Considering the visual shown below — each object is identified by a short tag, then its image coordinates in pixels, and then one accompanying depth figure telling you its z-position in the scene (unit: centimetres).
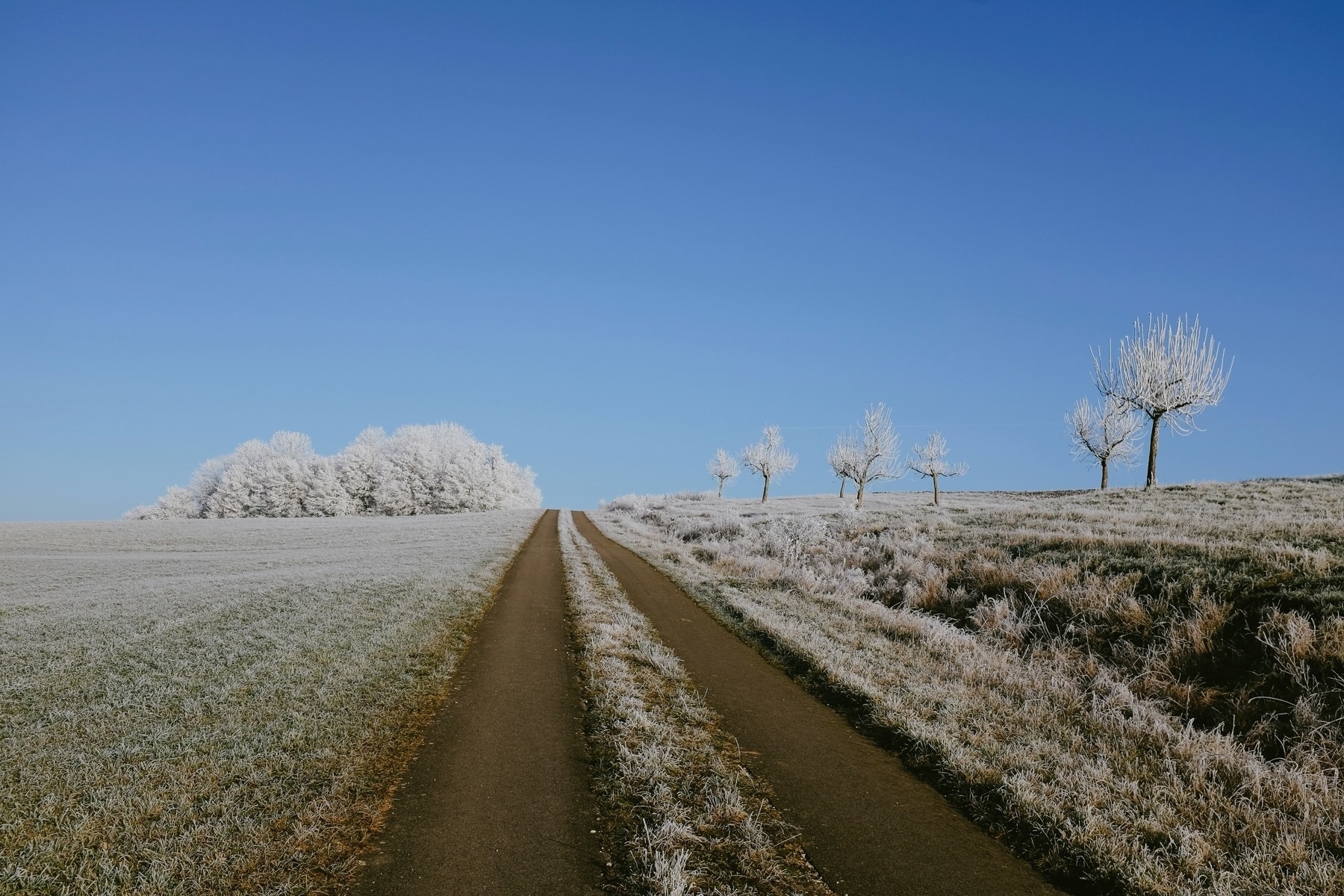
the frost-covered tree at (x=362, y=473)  8975
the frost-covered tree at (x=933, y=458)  6950
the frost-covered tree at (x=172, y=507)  9650
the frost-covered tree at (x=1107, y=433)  5791
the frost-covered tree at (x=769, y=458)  8150
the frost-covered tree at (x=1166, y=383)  4478
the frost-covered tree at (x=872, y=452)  6781
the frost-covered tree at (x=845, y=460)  7081
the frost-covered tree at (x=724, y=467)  9238
